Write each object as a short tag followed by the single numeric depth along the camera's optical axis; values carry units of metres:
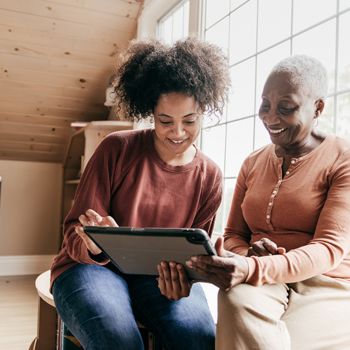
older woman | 0.88
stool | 1.67
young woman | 1.02
